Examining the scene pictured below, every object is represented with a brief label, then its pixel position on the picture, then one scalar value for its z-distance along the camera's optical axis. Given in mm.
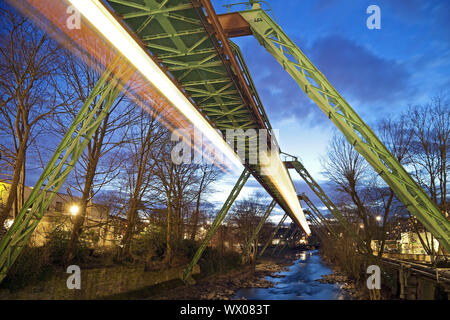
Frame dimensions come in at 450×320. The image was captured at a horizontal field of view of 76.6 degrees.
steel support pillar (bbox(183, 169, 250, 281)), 21219
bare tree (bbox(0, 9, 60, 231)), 11148
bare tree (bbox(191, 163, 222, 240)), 27641
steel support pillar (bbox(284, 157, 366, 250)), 27609
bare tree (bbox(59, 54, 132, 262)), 12914
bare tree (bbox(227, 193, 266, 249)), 41347
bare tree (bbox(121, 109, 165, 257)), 16125
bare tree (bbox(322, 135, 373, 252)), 15877
